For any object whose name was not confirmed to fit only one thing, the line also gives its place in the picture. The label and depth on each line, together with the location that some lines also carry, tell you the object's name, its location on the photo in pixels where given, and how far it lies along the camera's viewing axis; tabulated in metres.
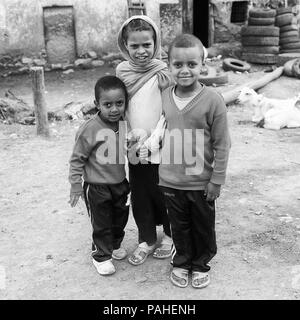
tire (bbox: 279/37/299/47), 10.59
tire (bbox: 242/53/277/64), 10.30
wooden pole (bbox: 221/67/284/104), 7.82
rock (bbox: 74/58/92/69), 9.91
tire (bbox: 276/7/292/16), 10.48
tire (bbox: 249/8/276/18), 10.32
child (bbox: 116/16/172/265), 2.89
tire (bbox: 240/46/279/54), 10.37
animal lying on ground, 6.63
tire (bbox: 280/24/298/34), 10.48
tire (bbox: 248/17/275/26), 10.33
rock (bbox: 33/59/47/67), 9.70
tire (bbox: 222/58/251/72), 9.93
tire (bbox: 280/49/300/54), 10.60
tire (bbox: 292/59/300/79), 9.29
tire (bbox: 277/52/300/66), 10.10
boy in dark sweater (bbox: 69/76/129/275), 2.93
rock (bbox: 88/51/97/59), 9.98
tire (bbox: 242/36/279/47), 10.32
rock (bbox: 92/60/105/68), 10.02
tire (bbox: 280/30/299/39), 10.53
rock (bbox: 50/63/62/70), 9.82
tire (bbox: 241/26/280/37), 10.25
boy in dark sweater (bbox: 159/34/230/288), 2.71
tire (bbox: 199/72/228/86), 8.84
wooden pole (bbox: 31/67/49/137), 6.18
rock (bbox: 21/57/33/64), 9.65
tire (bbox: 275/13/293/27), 10.40
